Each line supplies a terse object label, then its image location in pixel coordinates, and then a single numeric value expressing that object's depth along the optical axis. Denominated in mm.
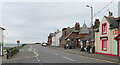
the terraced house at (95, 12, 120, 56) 23650
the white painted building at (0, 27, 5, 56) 25906
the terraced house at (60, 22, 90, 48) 53406
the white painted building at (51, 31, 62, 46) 83825
